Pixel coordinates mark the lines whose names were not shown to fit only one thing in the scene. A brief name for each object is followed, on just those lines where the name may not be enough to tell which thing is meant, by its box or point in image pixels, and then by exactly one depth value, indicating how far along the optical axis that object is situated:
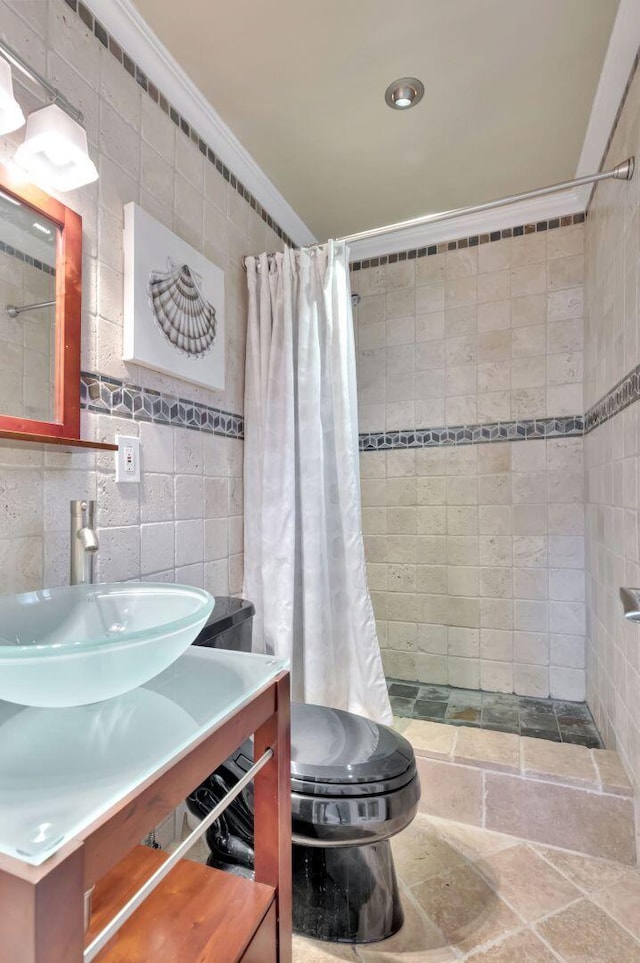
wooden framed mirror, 0.99
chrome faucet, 1.04
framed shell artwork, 1.28
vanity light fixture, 0.97
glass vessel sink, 0.56
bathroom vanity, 0.41
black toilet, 1.00
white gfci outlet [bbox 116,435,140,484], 1.26
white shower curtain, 1.67
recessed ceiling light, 1.49
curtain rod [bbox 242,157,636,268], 1.42
